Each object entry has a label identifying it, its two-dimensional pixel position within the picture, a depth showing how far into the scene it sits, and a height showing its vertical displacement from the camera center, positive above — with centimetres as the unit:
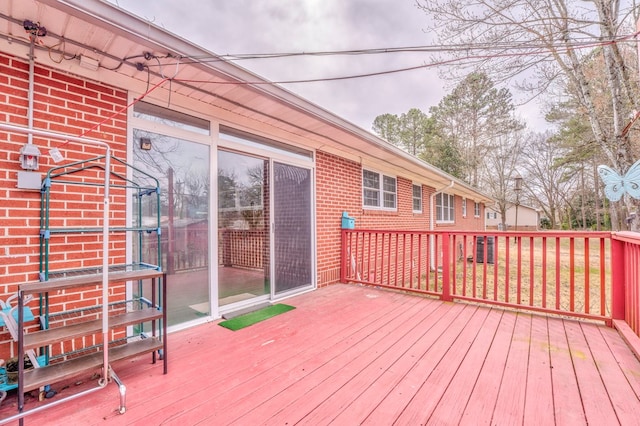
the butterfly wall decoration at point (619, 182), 253 +31
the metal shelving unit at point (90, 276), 165 -42
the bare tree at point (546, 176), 2019 +319
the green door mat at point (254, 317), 298 -116
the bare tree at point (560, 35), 476 +326
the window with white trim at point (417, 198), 873 +57
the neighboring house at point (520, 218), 3100 -29
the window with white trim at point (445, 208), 1080 +32
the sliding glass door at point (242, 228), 324 -14
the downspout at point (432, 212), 952 +11
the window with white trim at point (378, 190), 607 +61
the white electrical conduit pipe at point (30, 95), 201 +88
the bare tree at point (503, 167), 1958 +351
